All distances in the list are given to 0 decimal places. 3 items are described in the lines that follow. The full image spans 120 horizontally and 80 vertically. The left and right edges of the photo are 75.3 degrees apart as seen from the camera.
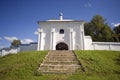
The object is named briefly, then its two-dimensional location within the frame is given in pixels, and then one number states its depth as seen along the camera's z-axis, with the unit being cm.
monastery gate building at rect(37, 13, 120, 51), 1660
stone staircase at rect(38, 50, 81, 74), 772
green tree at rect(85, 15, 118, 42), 2469
